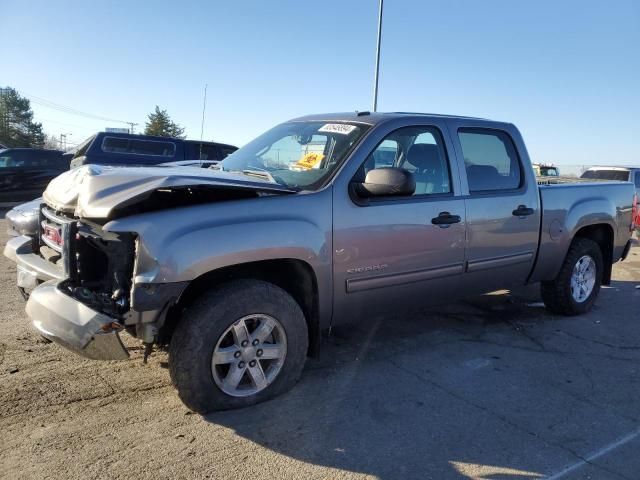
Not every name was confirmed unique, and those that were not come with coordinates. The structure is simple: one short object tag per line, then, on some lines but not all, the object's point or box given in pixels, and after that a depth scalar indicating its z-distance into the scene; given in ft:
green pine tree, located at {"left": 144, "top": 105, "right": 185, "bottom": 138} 162.79
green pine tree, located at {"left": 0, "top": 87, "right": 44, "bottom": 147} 189.47
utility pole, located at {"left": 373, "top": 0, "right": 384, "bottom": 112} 49.15
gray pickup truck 9.75
